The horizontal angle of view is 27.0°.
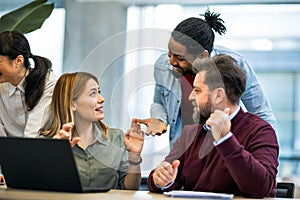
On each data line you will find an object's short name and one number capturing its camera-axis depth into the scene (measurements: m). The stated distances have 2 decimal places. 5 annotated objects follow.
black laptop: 1.46
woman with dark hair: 2.30
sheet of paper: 1.51
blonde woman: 2.02
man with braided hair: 2.05
